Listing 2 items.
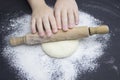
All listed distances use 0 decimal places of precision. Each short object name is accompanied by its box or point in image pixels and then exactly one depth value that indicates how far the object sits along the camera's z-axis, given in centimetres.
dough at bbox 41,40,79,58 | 84
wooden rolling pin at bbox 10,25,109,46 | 84
